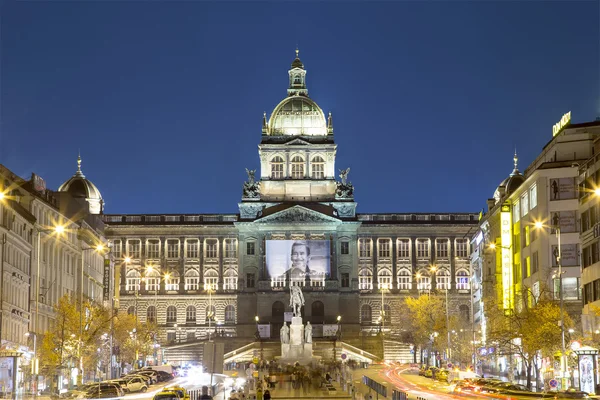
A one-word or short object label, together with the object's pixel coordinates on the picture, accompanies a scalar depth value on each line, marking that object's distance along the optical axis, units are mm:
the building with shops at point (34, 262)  102875
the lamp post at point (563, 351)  83875
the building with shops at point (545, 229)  114875
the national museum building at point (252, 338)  188000
